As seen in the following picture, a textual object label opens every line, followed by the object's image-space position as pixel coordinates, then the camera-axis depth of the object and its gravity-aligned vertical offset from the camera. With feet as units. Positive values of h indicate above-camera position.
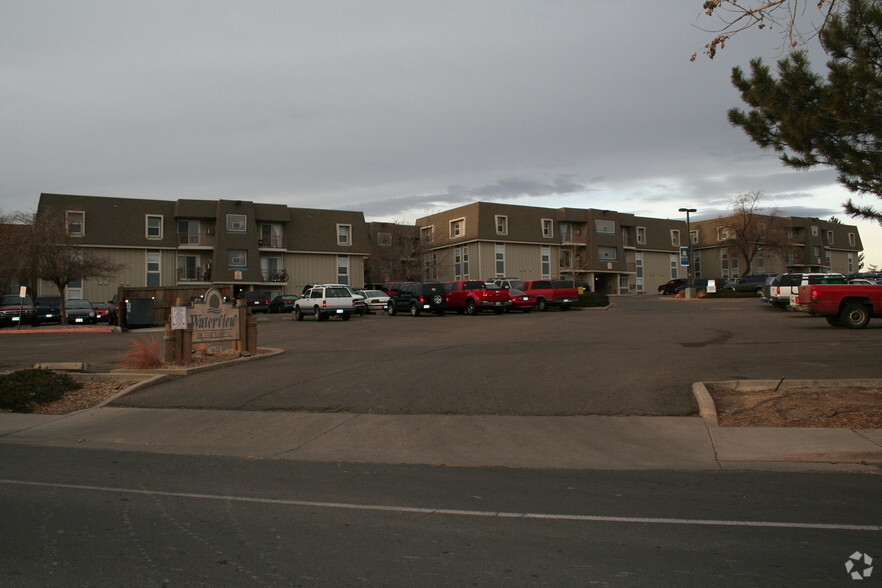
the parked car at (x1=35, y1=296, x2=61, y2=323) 113.80 -0.43
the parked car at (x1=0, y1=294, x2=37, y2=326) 107.65 -0.31
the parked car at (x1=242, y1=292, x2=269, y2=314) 136.67 +0.15
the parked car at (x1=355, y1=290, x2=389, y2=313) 128.77 -0.63
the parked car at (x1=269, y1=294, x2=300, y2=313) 148.46 -0.41
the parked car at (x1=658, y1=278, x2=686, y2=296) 200.44 +1.44
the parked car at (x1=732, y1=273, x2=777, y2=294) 166.91 +1.44
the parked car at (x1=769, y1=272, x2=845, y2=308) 90.89 +0.67
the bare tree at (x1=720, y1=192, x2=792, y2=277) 219.41 +17.91
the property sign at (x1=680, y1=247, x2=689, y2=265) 146.03 +7.58
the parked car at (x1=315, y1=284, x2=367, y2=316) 111.03 -0.62
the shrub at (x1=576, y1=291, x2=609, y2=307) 127.34 -1.23
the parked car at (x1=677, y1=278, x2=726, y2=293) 187.11 +1.70
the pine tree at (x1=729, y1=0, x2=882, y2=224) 31.19 +8.78
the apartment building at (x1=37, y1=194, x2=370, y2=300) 164.66 +15.46
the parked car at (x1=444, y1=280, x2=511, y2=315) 111.96 -0.12
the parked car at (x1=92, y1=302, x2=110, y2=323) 123.74 -1.27
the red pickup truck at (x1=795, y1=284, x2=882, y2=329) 67.97 -1.60
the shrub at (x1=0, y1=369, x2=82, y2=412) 41.70 -5.06
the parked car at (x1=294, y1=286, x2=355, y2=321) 106.32 -0.39
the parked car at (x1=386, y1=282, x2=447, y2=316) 112.06 -0.05
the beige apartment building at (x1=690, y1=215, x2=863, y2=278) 240.12 +14.48
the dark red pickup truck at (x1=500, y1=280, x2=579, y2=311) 120.78 +0.19
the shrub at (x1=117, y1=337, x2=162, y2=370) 50.46 -3.84
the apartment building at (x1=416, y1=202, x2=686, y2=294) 202.69 +15.27
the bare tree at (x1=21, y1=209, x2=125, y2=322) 98.73 +7.71
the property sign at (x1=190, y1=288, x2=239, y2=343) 53.88 -1.33
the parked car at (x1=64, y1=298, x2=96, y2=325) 111.04 -0.98
